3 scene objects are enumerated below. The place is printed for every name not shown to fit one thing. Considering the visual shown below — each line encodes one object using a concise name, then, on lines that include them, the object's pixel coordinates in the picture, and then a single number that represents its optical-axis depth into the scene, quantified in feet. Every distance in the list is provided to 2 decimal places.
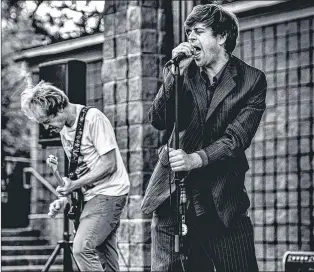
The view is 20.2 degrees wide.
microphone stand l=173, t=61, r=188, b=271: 12.31
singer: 12.71
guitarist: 18.19
